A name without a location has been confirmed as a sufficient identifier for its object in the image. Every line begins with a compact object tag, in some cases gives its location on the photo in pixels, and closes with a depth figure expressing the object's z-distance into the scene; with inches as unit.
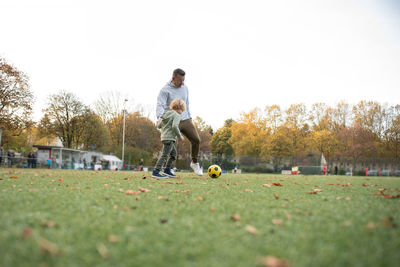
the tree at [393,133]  1519.1
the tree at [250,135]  1729.8
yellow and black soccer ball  312.6
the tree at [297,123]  1696.6
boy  235.0
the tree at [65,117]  1408.7
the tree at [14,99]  1033.5
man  270.2
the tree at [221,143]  2358.5
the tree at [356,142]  1537.9
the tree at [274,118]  1783.7
